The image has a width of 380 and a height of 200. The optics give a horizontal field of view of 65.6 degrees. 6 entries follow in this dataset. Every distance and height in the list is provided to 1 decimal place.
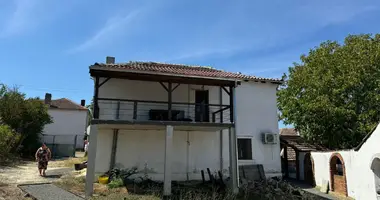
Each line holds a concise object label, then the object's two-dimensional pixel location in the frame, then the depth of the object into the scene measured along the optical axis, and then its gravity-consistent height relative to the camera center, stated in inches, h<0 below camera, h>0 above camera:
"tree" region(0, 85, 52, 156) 935.0 +95.2
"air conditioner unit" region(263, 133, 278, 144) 632.9 +23.9
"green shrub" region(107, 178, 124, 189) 466.9 -57.4
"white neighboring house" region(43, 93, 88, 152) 1348.4 +110.0
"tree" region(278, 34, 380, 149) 706.2 +136.7
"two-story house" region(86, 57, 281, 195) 476.7 +39.3
